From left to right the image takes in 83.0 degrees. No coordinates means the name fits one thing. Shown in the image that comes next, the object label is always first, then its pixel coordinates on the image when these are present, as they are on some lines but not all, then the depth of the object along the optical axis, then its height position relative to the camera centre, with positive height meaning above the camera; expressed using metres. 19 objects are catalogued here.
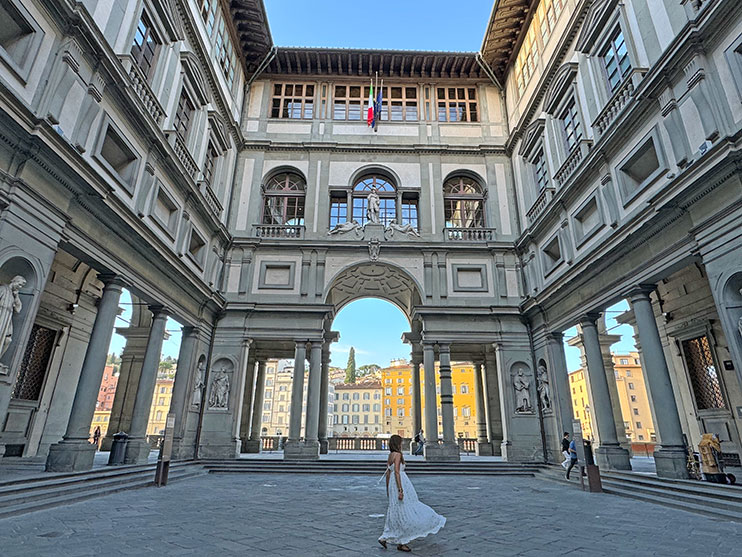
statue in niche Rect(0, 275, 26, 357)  7.64 +2.07
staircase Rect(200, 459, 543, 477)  15.23 -1.34
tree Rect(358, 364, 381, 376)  117.25 +16.09
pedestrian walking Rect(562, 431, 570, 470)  12.93 -0.46
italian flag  22.28 +16.00
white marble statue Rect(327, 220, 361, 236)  20.27 +9.17
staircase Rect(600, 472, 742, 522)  7.50 -1.21
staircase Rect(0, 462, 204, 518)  7.06 -1.18
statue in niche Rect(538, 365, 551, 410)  17.00 +1.63
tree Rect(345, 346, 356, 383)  103.46 +14.24
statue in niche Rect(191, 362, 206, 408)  16.81 +1.57
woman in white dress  5.17 -1.00
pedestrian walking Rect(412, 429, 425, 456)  21.91 -0.66
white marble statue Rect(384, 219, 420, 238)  20.31 +9.13
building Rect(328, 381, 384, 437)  86.75 +4.30
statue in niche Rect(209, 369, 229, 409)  17.42 +1.34
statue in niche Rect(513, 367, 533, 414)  17.58 +1.47
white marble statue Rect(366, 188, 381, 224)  20.75 +10.35
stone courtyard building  8.95 +7.01
